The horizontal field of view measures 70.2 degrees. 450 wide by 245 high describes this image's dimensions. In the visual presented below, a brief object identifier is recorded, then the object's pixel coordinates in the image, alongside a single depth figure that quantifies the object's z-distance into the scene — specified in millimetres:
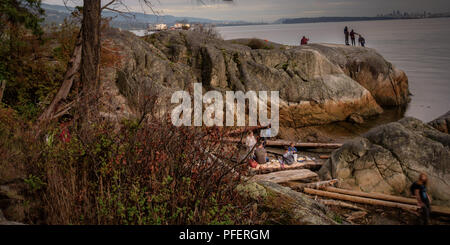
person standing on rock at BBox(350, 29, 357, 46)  33616
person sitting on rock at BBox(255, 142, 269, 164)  12984
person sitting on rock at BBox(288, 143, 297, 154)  14086
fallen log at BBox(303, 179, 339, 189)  10562
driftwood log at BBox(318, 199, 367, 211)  9400
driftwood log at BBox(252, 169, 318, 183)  11078
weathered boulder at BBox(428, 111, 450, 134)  14750
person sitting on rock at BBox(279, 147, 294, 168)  13398
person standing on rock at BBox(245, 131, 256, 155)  12508
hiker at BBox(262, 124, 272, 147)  16753
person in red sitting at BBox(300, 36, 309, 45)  31623
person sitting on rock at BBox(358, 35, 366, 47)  33000
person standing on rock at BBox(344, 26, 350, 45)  33312
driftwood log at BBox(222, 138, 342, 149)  17500
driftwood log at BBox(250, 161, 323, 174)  12438
